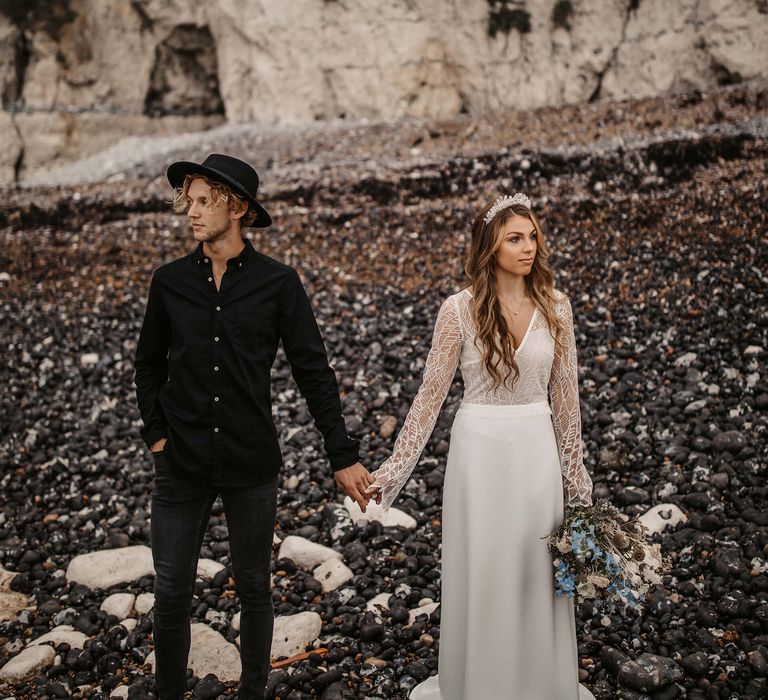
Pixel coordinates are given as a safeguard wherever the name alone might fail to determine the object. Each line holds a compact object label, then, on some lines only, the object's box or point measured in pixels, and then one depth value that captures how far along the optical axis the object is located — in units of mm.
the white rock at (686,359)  8000
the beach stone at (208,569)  5613
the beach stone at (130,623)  5047
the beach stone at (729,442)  6352
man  3357
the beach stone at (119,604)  5215
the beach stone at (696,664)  4078
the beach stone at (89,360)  10101
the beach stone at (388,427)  7766
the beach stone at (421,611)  4863
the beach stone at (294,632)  4660
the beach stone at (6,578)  5695
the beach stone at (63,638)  4812
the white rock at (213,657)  4453
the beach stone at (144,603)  5234
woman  3482
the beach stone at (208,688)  4160
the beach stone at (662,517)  5551
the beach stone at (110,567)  5664
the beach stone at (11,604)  5311
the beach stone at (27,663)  4445
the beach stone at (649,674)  3988
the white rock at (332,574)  5387
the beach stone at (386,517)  6078
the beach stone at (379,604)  4949
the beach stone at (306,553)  5703
